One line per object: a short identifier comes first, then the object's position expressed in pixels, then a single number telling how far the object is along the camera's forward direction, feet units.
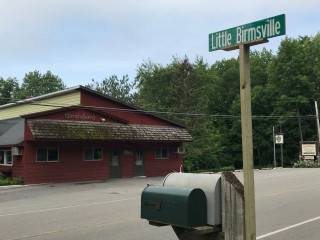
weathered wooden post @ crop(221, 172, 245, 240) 13.37
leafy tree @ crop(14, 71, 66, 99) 251.39
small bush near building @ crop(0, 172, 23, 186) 72.09
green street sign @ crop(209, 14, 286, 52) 13.60
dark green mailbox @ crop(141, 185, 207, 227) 13.52
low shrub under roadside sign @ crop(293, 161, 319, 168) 140.67
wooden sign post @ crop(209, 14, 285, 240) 13.35
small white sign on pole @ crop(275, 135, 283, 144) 142.90
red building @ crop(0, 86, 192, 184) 76.75
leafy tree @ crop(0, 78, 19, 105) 247.29
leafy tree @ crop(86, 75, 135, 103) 241.35
